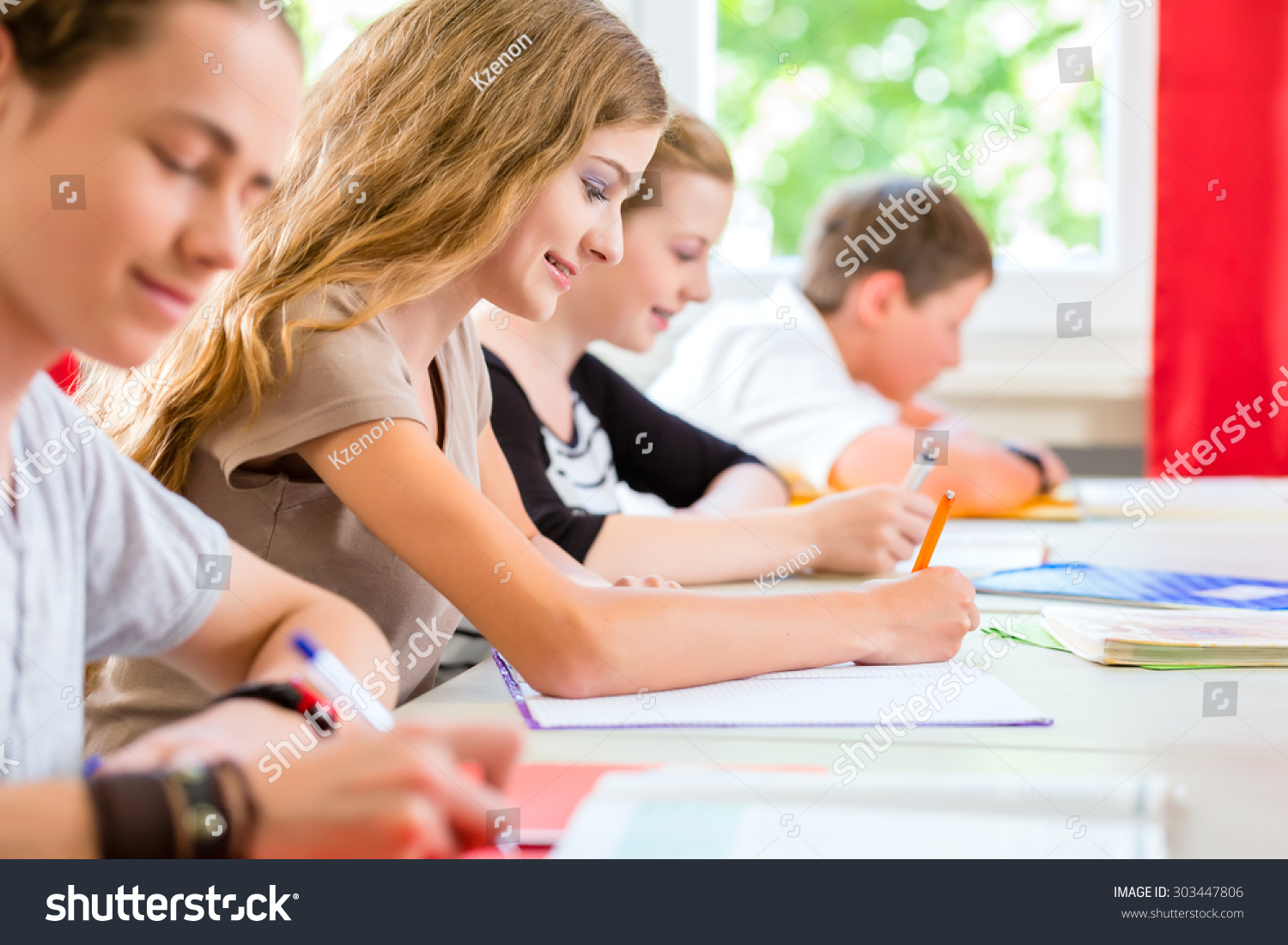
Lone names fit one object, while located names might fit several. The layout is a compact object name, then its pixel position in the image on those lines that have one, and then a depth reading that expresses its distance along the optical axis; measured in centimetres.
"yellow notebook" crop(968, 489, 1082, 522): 348
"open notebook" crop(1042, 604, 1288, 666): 260
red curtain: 475
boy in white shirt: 376
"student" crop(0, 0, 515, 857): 217
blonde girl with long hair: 253
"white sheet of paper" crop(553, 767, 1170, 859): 224
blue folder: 281
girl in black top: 305
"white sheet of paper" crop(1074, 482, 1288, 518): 352
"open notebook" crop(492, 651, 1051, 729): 245
